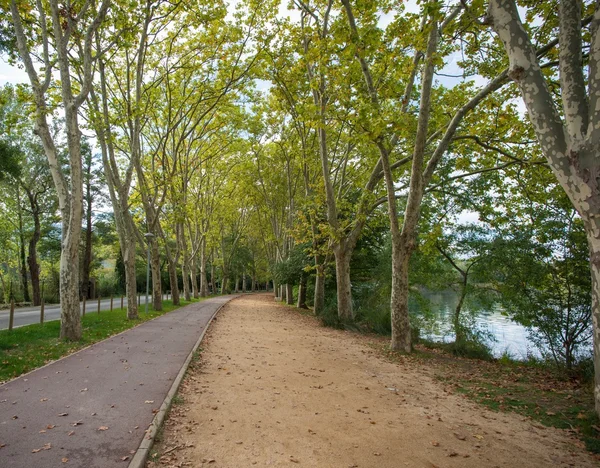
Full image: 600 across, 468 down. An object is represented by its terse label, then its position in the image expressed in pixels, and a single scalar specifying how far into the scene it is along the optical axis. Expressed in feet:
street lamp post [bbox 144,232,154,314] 54.44
